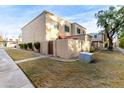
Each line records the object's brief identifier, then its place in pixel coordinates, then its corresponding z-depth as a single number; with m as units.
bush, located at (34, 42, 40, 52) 6.15
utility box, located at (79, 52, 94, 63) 3.65
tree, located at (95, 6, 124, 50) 6.81
